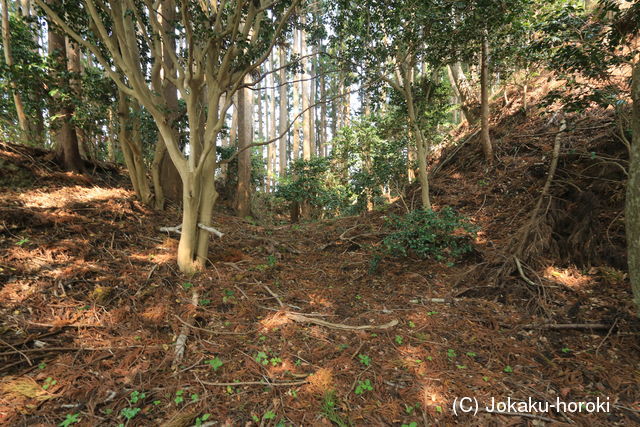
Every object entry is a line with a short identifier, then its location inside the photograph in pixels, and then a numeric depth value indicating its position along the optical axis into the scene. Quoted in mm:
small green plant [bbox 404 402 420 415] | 2145
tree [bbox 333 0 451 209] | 5266
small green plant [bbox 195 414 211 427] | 1994
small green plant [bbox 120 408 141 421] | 1973
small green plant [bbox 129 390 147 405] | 2098
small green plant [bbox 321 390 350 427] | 2043
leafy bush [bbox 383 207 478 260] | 4637
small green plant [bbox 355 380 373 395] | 2277
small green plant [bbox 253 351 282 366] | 2594
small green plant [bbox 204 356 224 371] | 2512
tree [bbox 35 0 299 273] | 3742
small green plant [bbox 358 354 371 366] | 2604
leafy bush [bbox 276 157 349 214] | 11000
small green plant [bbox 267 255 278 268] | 4854
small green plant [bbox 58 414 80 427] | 1868
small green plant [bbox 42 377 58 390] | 2122
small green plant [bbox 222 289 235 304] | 3576
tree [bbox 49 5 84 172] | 5273
